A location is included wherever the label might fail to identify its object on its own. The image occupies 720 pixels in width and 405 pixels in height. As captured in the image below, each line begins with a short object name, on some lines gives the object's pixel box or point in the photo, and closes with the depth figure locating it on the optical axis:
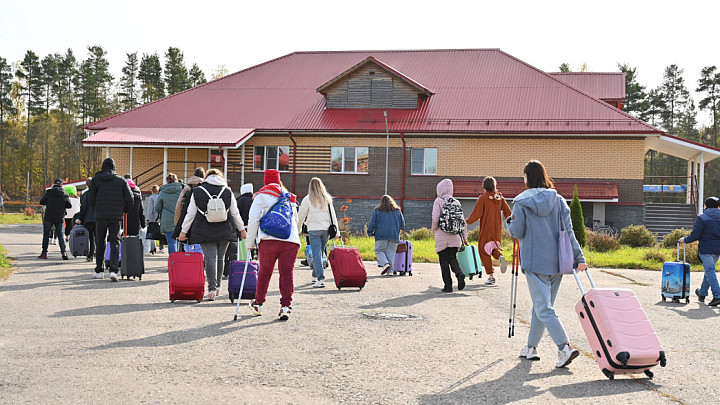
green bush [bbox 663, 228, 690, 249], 23.61
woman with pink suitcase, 7.02
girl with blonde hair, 11.98
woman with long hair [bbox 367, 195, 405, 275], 15.62
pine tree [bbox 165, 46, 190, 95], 71.50
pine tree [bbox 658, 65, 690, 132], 75.74
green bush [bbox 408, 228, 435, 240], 27.34
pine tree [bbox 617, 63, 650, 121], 66.62
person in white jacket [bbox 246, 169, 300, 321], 9.35
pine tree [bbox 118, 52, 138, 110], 74.81
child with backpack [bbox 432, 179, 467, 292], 12.76
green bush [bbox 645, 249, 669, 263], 20.11
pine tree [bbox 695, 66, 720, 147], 68.81
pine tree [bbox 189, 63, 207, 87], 74.06
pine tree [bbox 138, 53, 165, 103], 73.00
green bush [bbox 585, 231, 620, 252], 23.41
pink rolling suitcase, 6.28
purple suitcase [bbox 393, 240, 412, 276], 15.88
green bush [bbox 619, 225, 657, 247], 25.20
